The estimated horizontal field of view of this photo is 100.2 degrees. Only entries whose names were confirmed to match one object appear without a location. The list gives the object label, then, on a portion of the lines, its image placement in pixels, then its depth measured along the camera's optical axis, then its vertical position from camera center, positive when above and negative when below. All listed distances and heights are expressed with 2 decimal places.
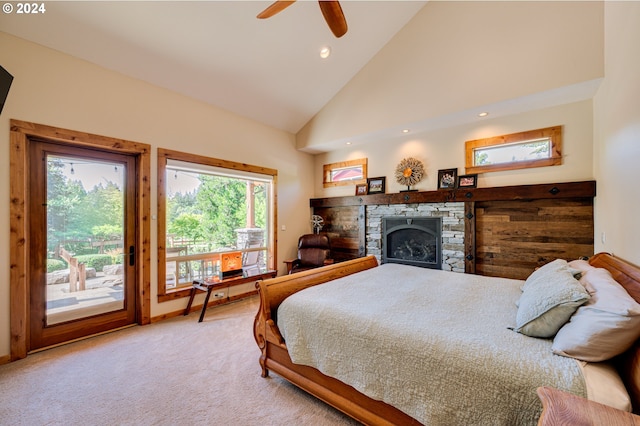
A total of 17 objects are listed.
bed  1.18 -0.71
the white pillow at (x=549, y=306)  1.38 -0.50
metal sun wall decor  4.54 +0.72
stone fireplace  4.13 -0.13
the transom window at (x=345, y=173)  5.28 +0.86
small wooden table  3.60 -0.98
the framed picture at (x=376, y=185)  4.98 +0.55
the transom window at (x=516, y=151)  3.52 +0.89
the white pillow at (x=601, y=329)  1.10 -0.50
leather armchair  4.86 -0.75
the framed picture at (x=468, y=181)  4.03 +0.50
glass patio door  2.83 -0.32
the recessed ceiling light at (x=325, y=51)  3.97 +2.44
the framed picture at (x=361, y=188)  5.17 +0.50
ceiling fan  2.23 +1.77
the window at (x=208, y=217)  3.76 -0.05
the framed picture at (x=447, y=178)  4.20 +0.57
